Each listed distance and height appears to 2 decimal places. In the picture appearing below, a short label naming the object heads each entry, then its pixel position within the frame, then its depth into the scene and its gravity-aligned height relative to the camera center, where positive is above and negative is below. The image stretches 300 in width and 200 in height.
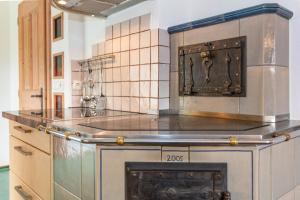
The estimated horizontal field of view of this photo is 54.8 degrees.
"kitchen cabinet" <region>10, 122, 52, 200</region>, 1.36 -0.36
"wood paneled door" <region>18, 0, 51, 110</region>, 2.42 +0.37
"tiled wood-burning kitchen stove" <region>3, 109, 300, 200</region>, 0.87 -0.21
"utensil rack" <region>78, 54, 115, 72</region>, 1.89 +0.23
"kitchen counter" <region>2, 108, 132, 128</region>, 1.38 -0.11
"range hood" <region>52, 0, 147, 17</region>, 1.67 +0.54
